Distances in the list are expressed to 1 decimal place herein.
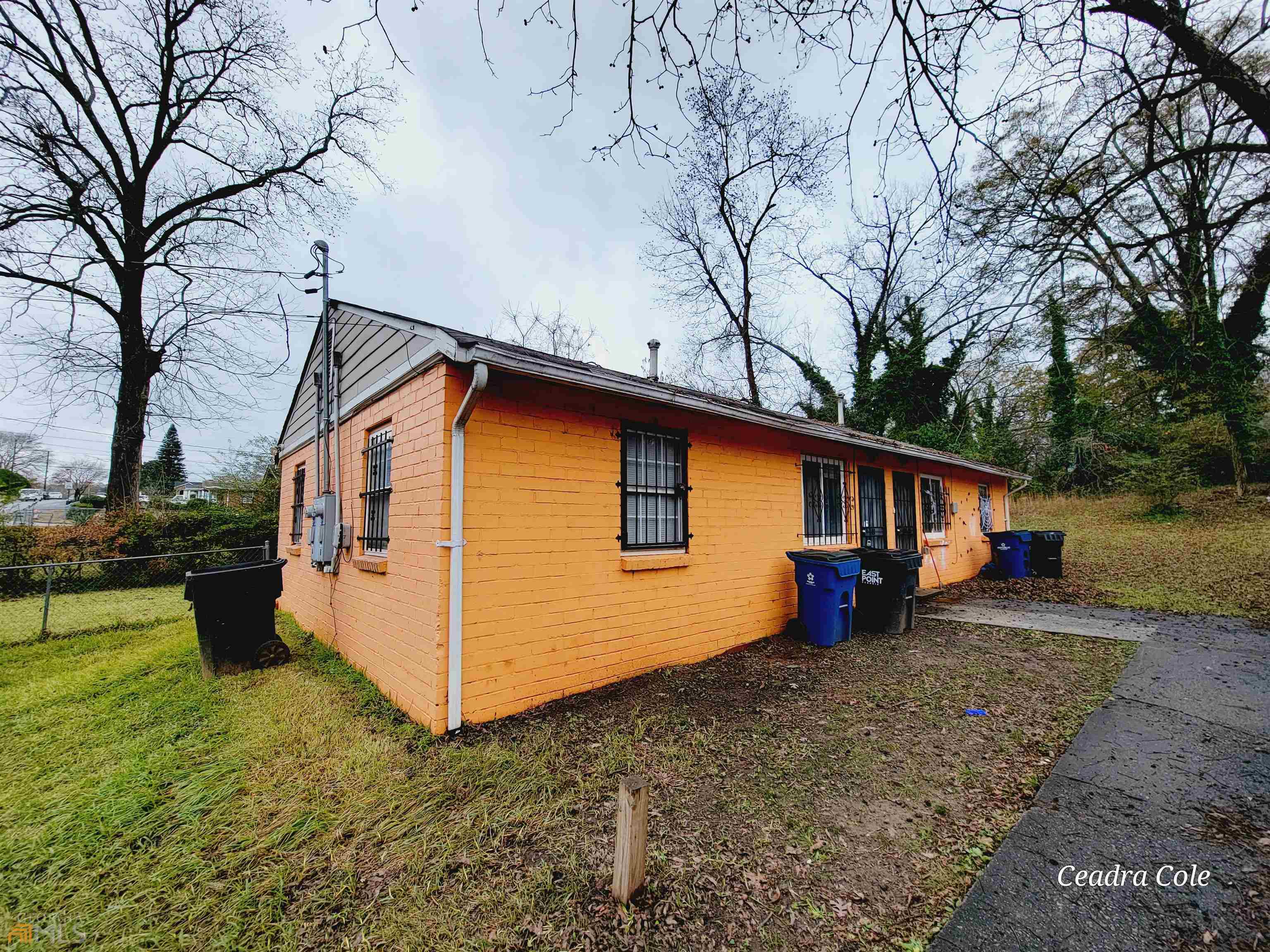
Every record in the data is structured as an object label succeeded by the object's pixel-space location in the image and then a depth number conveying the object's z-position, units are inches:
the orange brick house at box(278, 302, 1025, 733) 142.6
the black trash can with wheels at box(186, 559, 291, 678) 186.9
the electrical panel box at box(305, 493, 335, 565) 212.5
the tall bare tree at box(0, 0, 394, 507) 401.4
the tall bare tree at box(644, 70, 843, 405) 545.0
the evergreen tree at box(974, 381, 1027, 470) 689.0
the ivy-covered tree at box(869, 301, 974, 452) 651.5
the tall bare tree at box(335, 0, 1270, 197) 84.1
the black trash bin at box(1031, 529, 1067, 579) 410.0
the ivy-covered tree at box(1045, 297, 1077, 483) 681.6
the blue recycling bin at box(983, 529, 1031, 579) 423.5
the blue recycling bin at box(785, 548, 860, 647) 227.1
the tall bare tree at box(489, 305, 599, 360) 716.0
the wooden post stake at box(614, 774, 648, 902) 76.7
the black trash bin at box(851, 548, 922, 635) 250.2
